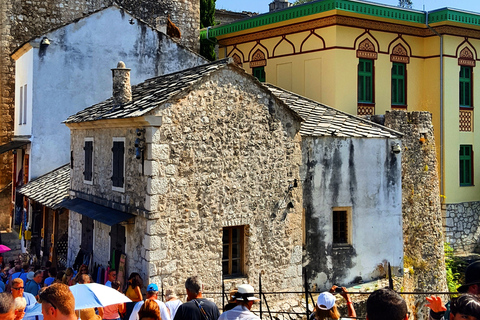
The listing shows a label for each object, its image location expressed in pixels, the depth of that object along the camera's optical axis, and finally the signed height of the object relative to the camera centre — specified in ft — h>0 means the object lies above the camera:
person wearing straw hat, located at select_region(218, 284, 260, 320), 21.77 -5.03
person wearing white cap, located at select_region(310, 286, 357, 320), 21.66 -4.96
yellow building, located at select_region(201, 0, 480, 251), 62.13 +12.22
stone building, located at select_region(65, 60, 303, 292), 36.76 -0.46
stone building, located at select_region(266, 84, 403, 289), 44.50 -2.00
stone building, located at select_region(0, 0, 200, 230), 72.74 +17.72
